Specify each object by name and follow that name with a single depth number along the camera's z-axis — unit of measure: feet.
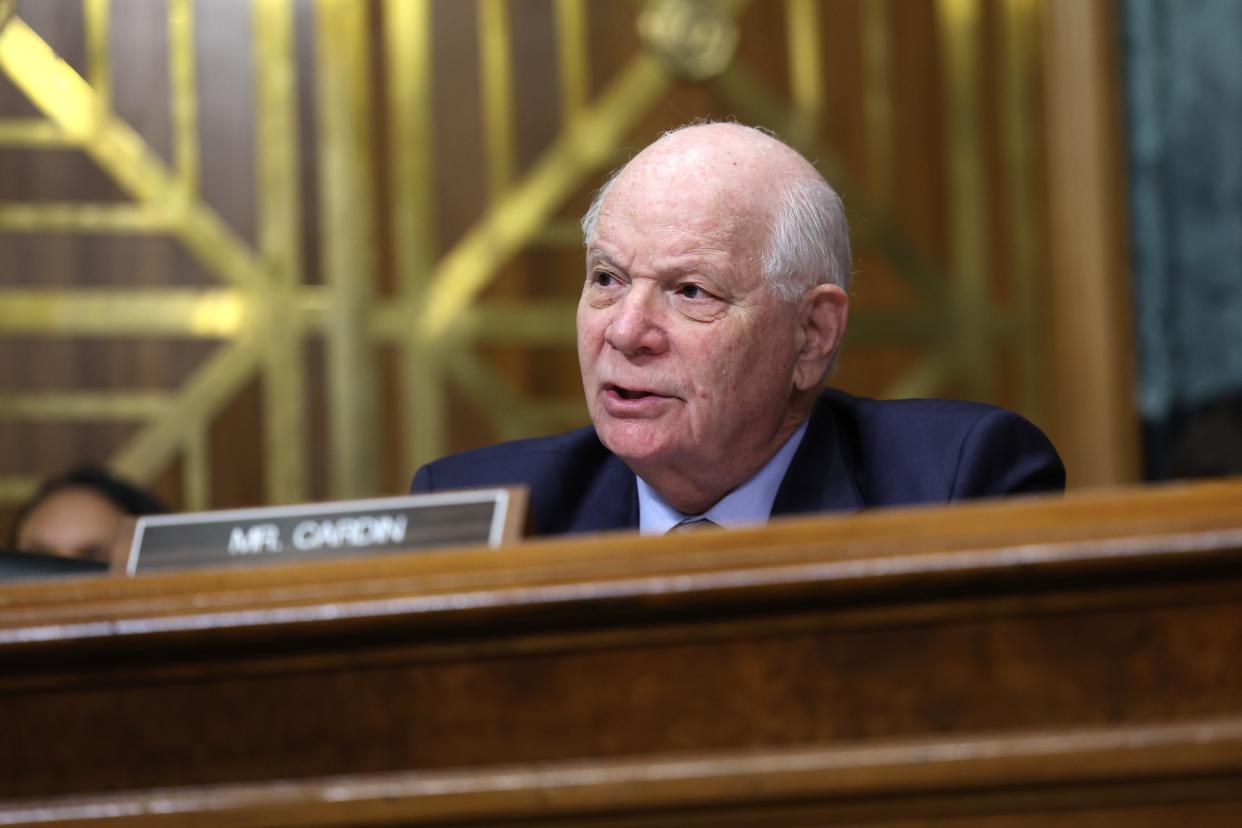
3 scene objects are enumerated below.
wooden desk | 10.18
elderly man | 11.84
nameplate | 10.52
